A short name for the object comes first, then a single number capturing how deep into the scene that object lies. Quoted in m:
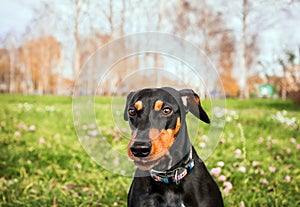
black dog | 1.59
